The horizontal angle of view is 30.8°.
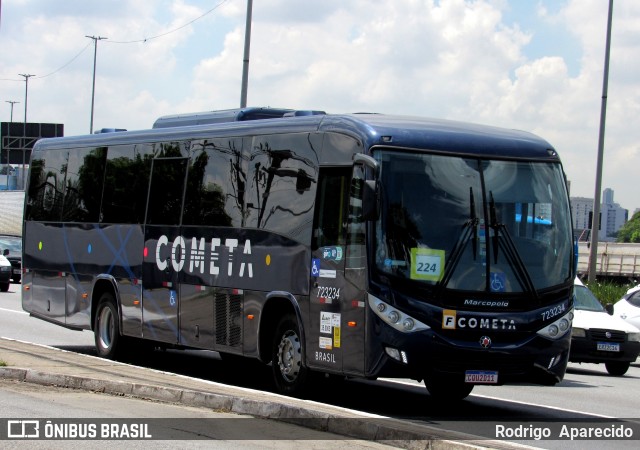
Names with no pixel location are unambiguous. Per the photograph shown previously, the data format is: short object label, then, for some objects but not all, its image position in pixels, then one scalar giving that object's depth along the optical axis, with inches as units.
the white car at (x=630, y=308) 949.8
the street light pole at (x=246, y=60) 1142.3
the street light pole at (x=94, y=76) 3102.9
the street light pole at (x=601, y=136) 1246.9
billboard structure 3075.8
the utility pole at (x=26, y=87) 4178.2
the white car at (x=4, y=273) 1478.8
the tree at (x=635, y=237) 7780.5
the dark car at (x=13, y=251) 1717.5
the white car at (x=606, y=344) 814.5
